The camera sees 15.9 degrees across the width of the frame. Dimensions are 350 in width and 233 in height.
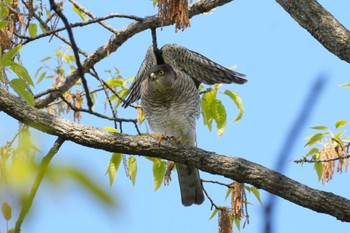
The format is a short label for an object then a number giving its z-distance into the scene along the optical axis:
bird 13.57
